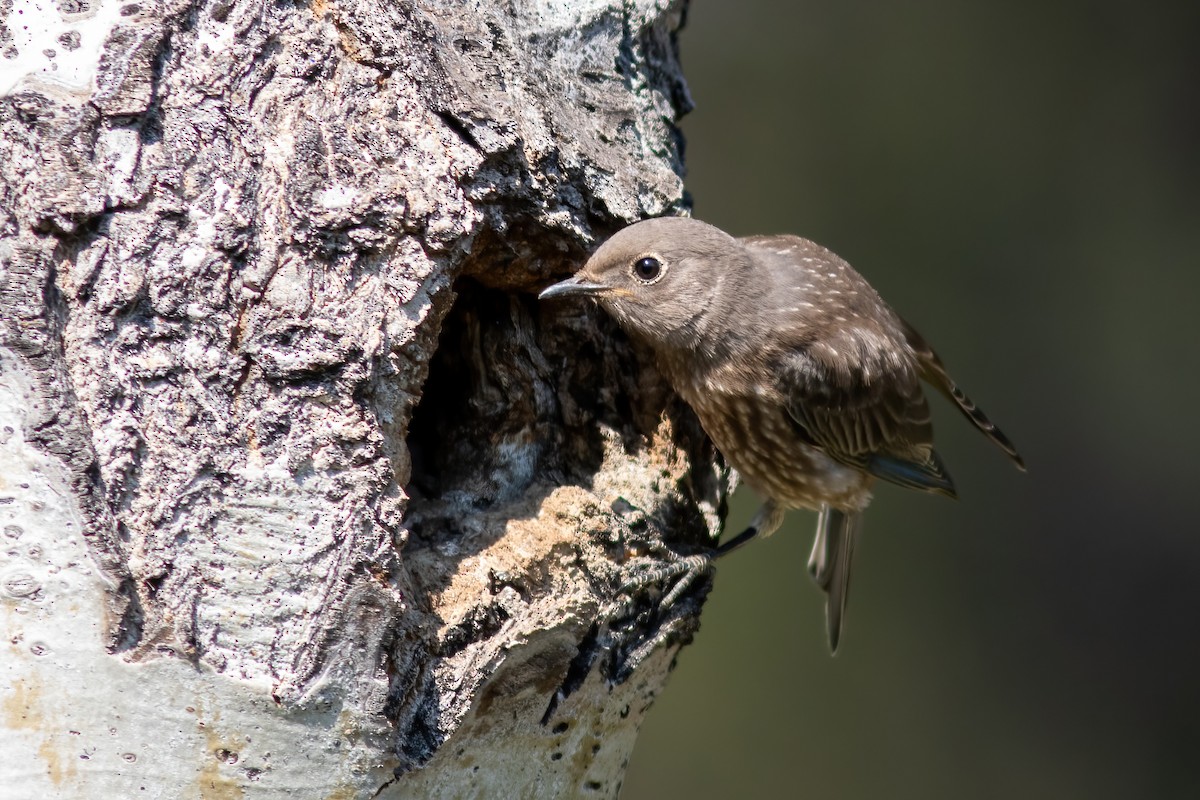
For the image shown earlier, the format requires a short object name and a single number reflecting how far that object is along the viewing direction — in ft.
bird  22.72
